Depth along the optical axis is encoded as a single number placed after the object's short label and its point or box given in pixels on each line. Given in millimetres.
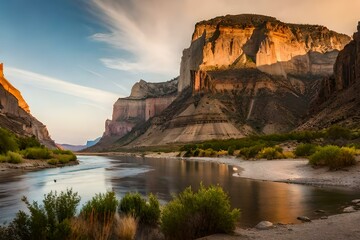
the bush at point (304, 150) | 42984
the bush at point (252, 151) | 54019
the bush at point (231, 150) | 70750
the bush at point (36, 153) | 52844
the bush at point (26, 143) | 61031
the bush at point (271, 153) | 45844
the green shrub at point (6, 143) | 47062
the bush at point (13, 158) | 44097
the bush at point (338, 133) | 53844
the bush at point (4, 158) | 42375
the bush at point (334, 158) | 25500
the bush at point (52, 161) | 52681
